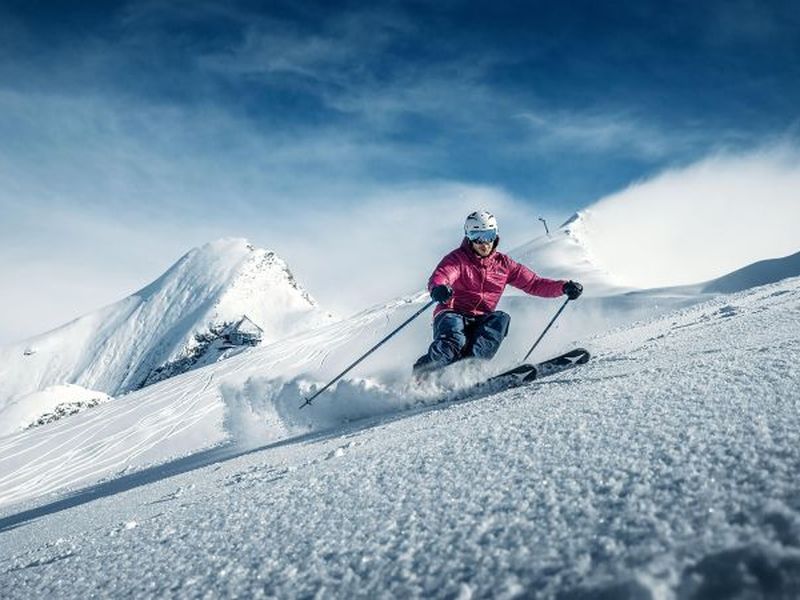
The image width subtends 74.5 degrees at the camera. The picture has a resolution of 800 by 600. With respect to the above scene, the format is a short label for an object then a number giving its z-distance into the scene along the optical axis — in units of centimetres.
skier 567
